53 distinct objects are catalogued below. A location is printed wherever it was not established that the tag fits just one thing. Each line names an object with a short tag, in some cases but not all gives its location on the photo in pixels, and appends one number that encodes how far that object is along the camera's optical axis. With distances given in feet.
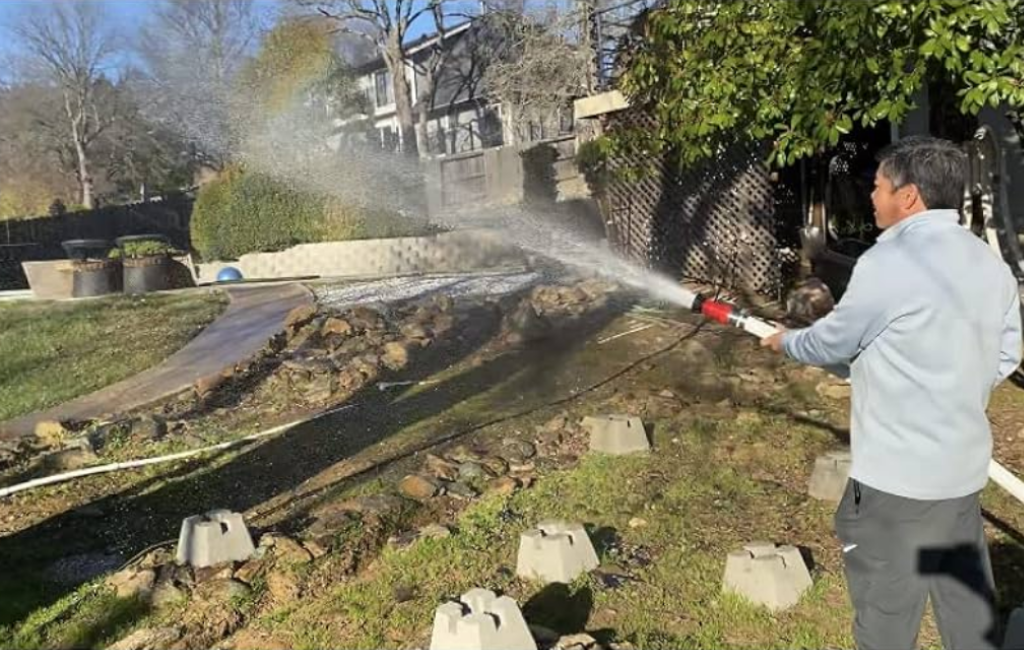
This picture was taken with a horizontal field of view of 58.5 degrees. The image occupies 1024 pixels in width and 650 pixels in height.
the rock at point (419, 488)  16.01
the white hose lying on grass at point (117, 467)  16.74
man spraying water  7.75
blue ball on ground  57.93
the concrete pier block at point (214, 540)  13.44
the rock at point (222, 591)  12.62
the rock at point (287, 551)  13.57
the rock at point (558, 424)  19.17
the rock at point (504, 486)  16.02
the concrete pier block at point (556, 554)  12.51
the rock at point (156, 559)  13.56
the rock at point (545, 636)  10.65
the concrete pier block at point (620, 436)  17.51
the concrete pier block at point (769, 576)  11.66
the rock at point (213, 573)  13.10
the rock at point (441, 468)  16.94
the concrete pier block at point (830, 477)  14.75
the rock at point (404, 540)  13.96
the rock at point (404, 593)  12.40
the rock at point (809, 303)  27.40
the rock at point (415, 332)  29.17
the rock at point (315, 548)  13.71
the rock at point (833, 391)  20.25
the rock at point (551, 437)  18.54
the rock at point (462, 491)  16.01
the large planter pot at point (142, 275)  53.47
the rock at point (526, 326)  28.50
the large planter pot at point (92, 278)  51.39
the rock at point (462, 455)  17.69
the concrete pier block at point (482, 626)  9.78
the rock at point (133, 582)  12.89
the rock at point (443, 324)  30.30
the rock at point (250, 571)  13.15
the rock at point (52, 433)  22.35
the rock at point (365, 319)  31.07
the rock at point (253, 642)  11.47
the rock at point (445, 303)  33.01
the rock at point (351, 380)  24.57
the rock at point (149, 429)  21.59
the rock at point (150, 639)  11.48
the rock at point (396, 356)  26.53
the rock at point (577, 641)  10.39
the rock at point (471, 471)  16.83
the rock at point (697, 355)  23.65
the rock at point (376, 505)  15.20
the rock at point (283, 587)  12.64
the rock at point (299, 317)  33.04
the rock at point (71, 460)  20.07
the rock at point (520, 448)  17.88
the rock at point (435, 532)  14.12
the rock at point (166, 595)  12.62
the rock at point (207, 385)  25.92
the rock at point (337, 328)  30.19
